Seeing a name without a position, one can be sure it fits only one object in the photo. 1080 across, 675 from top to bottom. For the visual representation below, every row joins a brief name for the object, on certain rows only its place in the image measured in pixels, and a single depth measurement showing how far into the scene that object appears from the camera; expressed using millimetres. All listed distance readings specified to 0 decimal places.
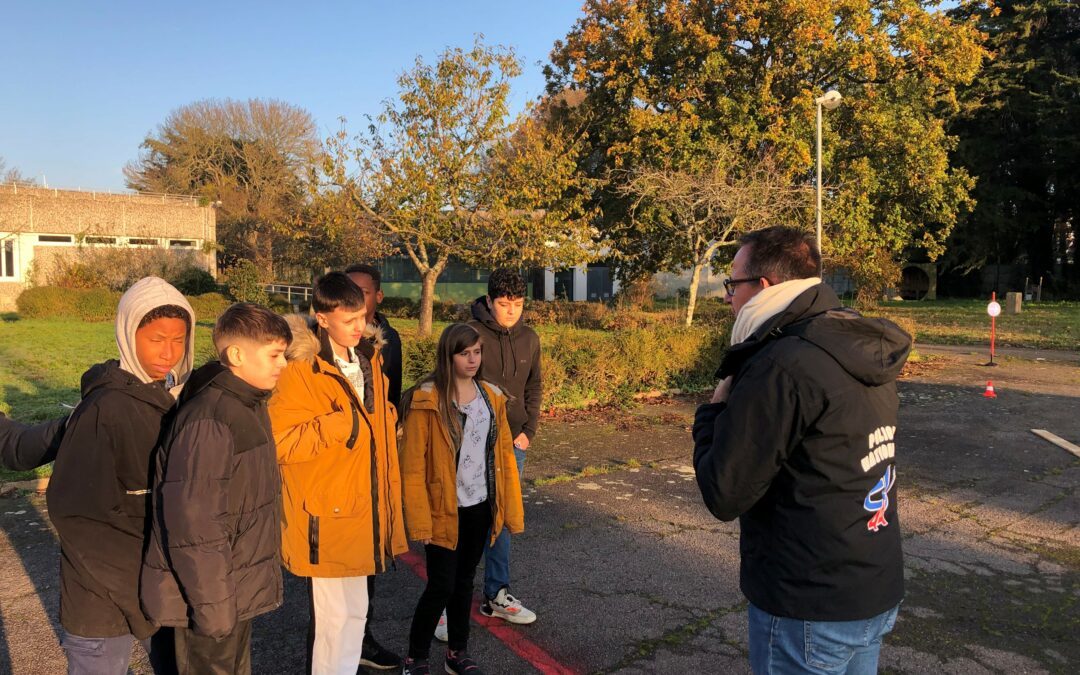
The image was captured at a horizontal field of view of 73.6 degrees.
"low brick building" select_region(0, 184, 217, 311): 30609
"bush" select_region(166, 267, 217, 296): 30172
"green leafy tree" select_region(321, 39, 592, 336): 17875
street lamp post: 15797
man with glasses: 1901
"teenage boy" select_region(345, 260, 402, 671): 3461
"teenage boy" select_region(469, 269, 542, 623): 4000
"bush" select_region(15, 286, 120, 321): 25750
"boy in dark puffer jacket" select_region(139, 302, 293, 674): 2201
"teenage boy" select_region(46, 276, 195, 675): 2260
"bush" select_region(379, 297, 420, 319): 28814
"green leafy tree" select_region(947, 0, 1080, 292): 32781
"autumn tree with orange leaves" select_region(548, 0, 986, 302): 19609
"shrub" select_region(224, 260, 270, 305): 26492
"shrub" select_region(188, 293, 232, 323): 25922
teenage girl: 3225
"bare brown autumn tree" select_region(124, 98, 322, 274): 45625
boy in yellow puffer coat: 2834
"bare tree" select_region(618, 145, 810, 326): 18562
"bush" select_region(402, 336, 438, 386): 9375
